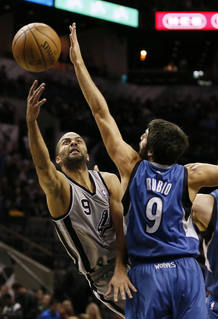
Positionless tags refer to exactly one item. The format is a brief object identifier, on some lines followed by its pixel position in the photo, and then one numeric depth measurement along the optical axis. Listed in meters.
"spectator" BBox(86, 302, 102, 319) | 14.32
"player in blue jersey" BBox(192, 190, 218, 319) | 6.90
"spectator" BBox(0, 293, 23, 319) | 15.18
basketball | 7.42
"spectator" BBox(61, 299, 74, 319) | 15.45
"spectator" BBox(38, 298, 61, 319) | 14.61
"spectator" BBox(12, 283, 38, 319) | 15.90
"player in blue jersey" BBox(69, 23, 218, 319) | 5.54
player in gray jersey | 6.36
